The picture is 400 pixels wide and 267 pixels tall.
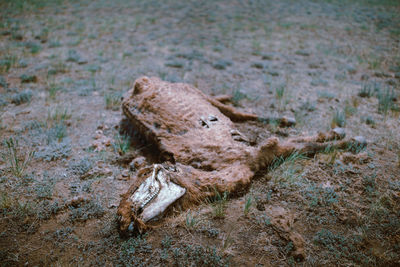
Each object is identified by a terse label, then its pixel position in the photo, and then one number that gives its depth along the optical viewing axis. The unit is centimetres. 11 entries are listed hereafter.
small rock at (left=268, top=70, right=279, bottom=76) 609
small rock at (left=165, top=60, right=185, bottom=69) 624
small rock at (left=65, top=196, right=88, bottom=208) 275
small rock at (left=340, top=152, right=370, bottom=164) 340
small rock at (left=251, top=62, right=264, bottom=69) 645
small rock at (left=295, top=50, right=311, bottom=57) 722
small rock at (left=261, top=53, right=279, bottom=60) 694
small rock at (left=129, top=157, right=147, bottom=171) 332
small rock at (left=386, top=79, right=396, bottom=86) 568
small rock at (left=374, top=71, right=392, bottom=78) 607
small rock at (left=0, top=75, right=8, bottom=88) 498
